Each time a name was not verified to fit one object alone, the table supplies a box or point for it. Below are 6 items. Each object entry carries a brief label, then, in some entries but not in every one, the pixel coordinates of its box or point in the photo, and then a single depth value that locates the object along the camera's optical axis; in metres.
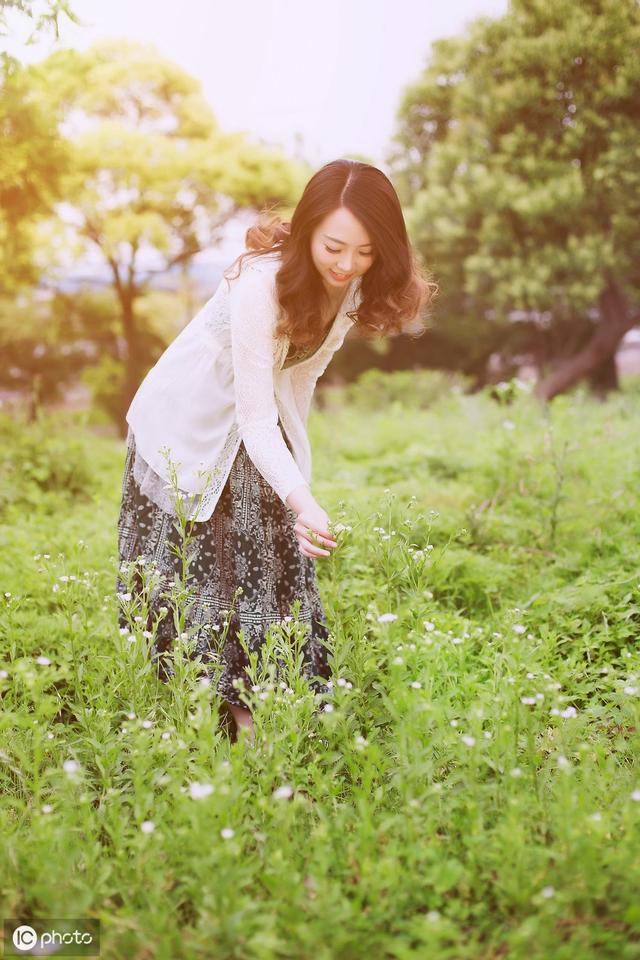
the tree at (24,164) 6.40
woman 2.39
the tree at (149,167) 11.67
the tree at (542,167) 10.60
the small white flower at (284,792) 1.65
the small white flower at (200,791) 1.59
